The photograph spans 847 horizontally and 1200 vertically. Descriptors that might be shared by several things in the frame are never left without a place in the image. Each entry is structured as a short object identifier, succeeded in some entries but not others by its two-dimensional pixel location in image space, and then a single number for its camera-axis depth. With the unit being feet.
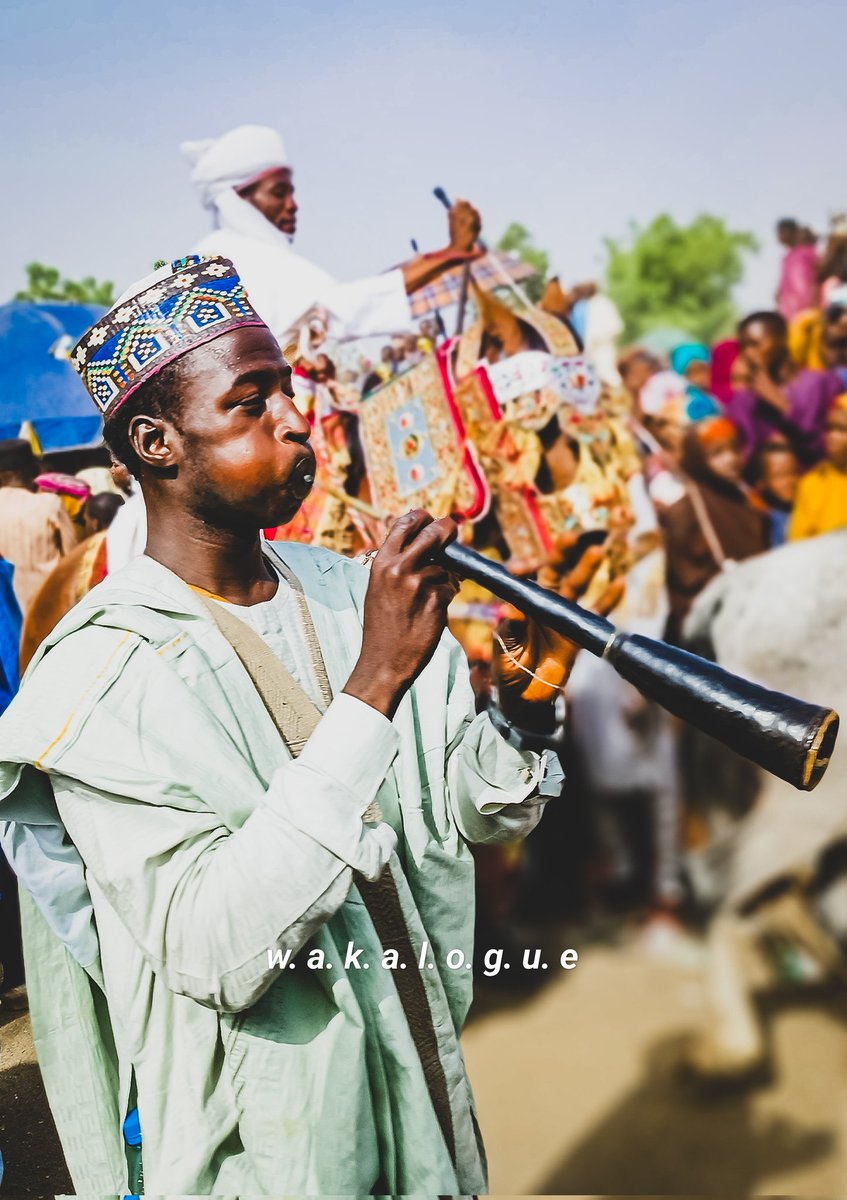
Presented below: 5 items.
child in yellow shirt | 14.06
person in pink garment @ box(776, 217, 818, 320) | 13.99
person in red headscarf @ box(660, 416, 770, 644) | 14.80
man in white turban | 15.46
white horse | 14.03
